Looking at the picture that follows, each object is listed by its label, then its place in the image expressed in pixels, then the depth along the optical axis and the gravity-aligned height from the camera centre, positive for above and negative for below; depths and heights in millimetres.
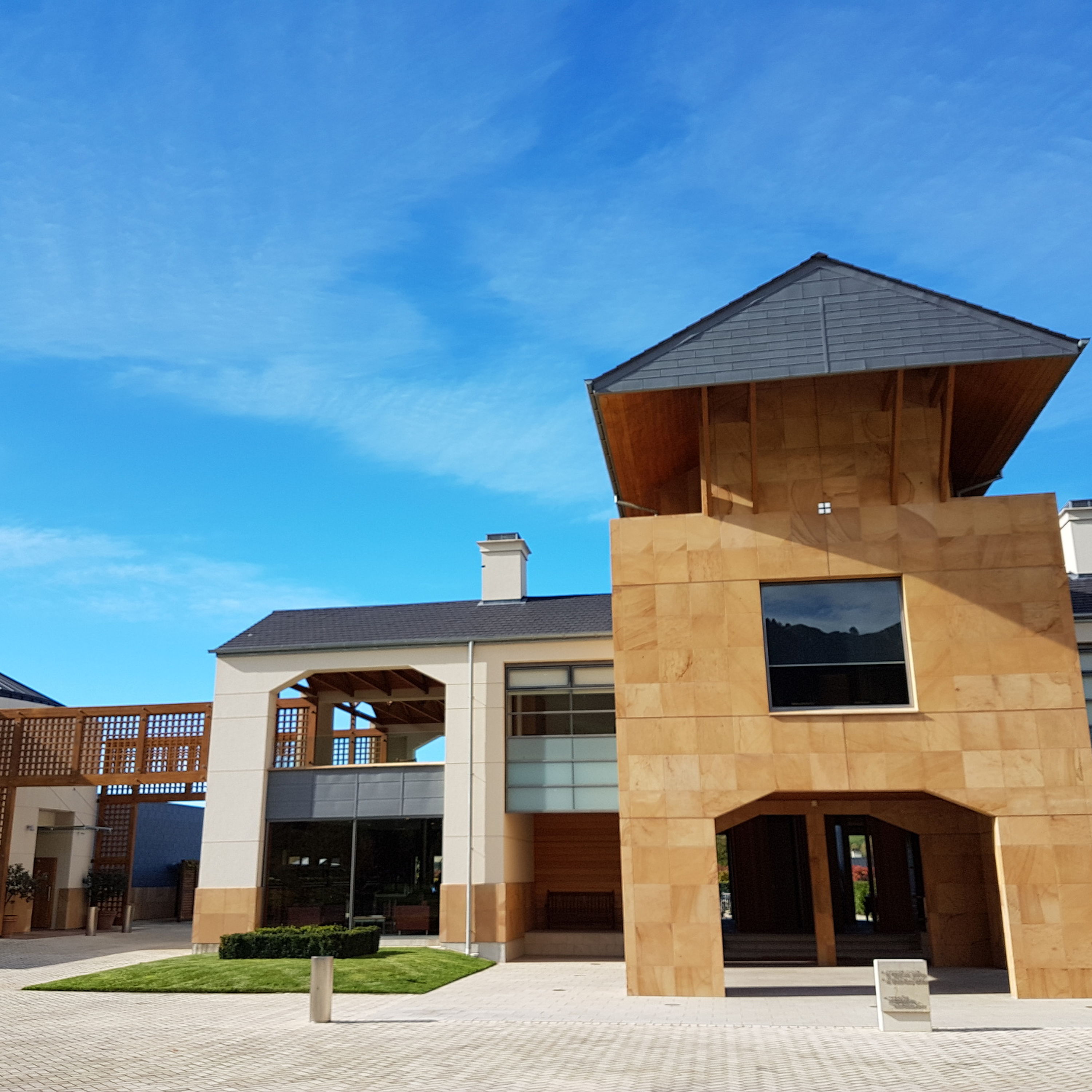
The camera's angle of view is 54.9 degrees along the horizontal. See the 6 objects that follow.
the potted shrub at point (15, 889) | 30281 -384
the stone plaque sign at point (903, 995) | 13180 -1527
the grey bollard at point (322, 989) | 14414 -1533
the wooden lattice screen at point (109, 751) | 28359 +3250
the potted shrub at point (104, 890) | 33906 -475
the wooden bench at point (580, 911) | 26797 -990
